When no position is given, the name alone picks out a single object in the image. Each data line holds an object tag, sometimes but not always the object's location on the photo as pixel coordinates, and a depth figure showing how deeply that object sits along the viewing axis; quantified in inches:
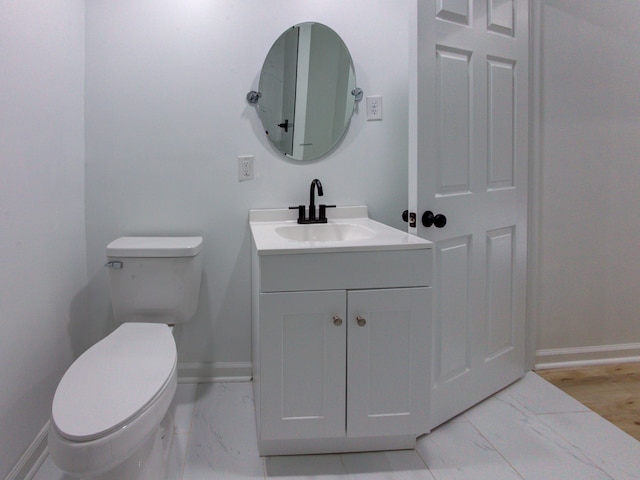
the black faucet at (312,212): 90.1
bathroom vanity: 66.6
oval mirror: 92.1
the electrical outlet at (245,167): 93.4
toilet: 47.9
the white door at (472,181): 74.0
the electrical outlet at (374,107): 95.0
